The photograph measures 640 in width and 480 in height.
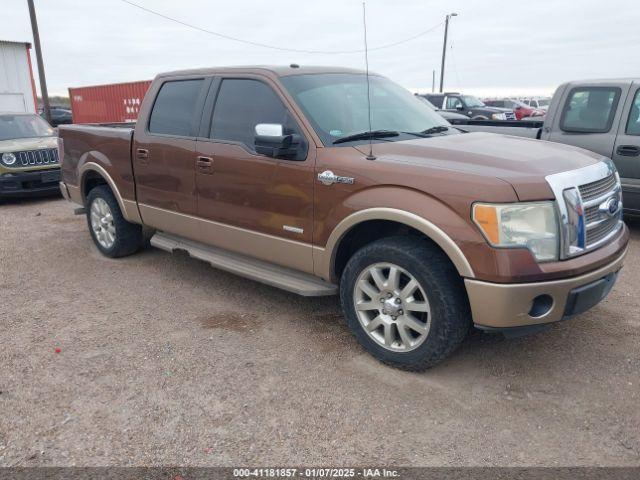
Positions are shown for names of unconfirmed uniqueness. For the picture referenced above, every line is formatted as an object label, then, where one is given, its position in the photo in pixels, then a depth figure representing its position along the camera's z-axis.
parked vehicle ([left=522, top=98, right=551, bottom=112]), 32.62
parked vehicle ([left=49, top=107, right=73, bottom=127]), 26.69
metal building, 20.20
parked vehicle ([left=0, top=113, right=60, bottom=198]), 9.00
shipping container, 20.39
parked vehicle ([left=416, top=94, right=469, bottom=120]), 13.75
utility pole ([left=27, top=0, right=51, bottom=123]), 18.00
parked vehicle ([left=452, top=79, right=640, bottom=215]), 6.21
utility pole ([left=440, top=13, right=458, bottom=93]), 34.75
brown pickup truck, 2.92
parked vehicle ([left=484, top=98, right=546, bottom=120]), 24.88
